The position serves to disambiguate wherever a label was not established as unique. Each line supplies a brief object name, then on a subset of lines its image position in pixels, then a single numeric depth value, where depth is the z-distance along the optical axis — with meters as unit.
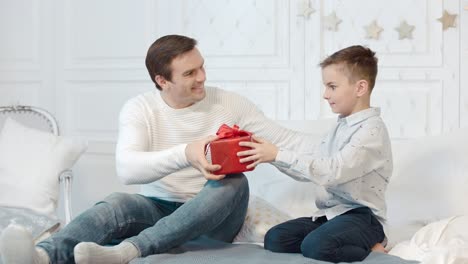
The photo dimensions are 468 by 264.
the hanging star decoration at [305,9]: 3.29
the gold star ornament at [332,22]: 3.25
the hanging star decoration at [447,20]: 3.08
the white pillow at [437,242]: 2.01
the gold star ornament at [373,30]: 3.18
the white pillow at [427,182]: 2.67
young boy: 2.21
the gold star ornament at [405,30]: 3.14
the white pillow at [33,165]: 2.92
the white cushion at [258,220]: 2.48
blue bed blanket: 2.13
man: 2.15
